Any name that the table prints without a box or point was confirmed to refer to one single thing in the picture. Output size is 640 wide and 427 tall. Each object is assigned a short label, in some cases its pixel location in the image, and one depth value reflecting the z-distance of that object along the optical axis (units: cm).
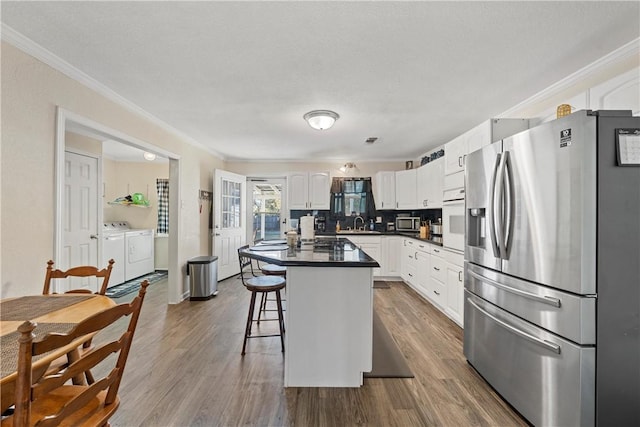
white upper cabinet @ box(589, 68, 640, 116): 189
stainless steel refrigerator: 151
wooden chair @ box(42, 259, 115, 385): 179
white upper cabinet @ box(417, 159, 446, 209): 425
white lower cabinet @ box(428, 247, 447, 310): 366
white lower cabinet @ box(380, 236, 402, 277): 554
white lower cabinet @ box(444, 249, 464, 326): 321
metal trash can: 423
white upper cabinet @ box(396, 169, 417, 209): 532
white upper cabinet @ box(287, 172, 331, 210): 597
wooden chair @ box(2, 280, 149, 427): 83
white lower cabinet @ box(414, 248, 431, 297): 421
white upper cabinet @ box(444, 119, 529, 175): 264
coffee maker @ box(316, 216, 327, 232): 616
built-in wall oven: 316
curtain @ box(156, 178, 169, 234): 607
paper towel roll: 341
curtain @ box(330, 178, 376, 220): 613
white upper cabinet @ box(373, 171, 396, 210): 582
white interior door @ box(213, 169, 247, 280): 513
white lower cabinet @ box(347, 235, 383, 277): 555
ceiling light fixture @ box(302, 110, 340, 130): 313
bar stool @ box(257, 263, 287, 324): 322
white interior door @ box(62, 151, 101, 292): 369
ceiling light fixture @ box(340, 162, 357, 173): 599
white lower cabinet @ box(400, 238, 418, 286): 481
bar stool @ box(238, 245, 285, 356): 263
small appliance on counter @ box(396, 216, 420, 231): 579
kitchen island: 217
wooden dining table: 95
